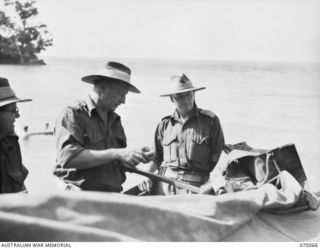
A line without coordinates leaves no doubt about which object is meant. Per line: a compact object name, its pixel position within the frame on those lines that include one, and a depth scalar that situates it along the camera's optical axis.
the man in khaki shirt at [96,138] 2.79
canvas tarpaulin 1.87
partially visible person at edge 3.01
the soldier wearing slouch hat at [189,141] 3.83
